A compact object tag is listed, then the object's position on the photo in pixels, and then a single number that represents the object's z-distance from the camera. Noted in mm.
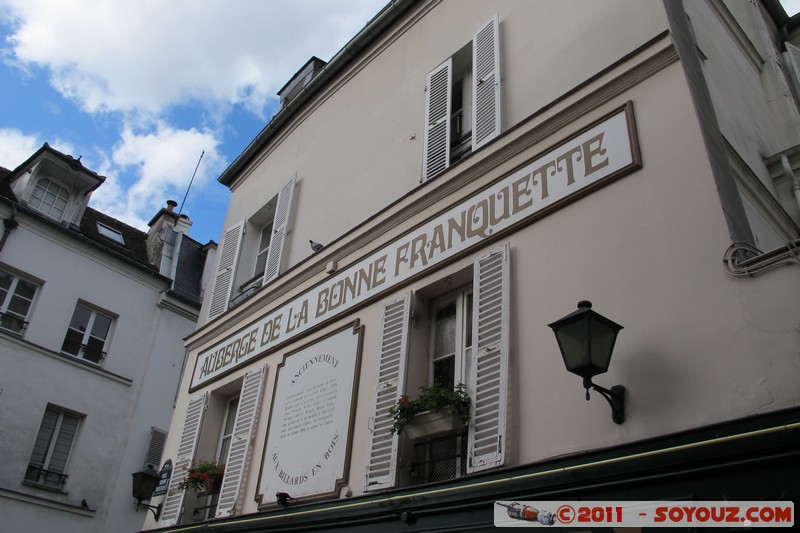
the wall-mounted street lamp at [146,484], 8586
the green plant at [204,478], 7973
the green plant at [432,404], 5145
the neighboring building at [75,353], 12227
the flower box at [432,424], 5191
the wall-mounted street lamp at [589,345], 4105
